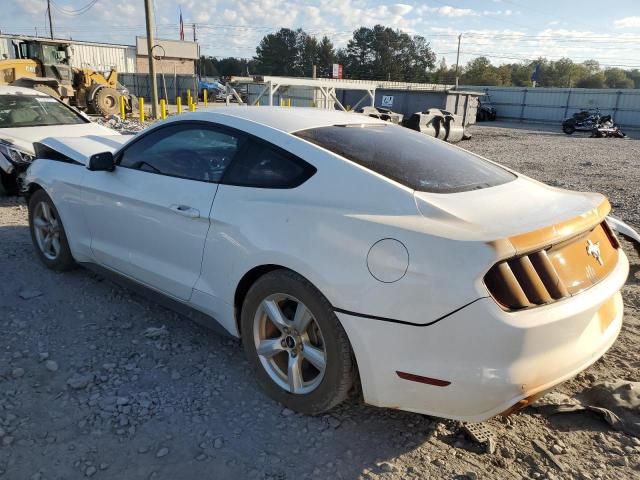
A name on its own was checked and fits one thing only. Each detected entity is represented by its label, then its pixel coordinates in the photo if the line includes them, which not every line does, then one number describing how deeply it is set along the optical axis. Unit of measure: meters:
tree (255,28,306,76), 91.69
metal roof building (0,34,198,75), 45.25
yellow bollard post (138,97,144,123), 18.47
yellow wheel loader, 18.03
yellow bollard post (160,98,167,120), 18.45
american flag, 59.14
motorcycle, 24.58
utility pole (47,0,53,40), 54.98
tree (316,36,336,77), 93.50
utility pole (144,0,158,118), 19.34
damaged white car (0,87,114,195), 6.61
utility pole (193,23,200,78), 52.46
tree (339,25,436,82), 85.62
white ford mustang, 2.10
